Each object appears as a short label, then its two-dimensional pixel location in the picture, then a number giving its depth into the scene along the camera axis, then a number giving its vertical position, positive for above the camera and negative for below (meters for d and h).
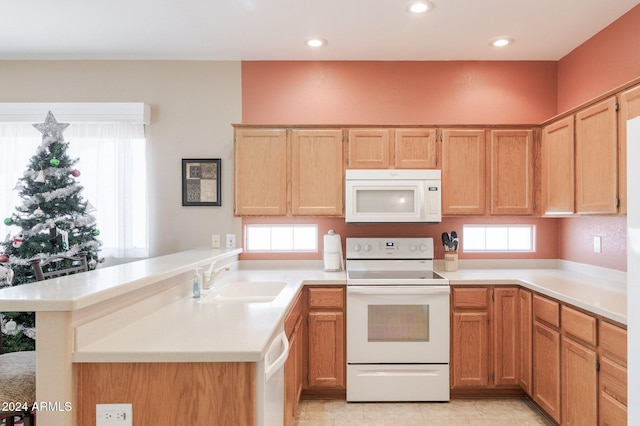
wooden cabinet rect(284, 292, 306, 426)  2.08 -0.88
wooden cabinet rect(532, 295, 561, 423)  2.38 -0.90
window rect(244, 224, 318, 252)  3.53 -0.21
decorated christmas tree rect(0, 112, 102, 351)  3.05 -0.02
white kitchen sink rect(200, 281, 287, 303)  2.57 -0.52
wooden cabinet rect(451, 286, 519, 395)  2.85 -0.93
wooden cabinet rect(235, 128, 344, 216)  3.15 +0.33
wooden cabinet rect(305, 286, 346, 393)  2.86 -0.92
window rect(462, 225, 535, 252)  3.50 -0.22
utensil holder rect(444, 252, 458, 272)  3.24 -0.40
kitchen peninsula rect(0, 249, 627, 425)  1.23 -0.44
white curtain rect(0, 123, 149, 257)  3.43 +0.39
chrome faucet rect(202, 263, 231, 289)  2.24 -0.37
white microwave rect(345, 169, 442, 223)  3.08 +0.14
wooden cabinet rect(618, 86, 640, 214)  2.09 +0.43
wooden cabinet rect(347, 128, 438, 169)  3.14 +0.52
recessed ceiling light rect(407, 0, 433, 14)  2.49 +1.33
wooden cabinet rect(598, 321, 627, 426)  1.79 -0.76
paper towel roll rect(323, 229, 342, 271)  3.18 -0.30
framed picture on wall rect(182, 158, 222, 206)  3.45 +0.28
